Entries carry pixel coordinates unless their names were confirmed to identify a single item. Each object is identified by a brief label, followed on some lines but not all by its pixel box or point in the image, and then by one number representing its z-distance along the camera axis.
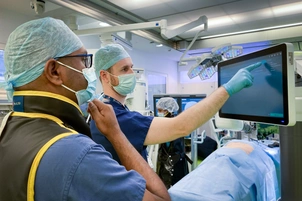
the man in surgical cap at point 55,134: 0.57
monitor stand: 1.20
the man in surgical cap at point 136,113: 1.14
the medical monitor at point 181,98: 4.15
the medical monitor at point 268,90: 0.96
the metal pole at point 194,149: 3.60
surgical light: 2.66
